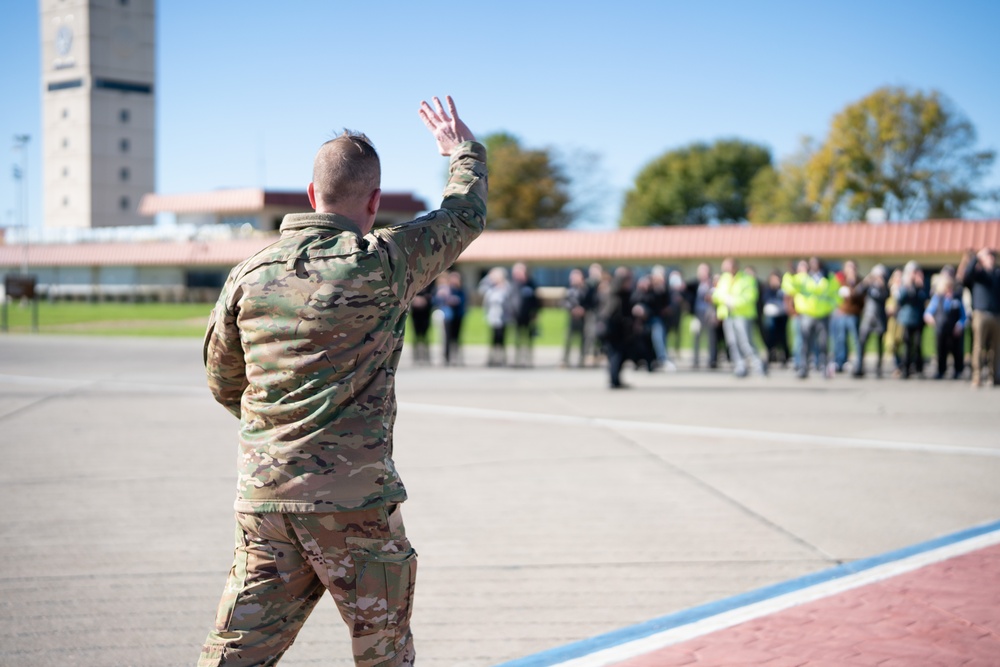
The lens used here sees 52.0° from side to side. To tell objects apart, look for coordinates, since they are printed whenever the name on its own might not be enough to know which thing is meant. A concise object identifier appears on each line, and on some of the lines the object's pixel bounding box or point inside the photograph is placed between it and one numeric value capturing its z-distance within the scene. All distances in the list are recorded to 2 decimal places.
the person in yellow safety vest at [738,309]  17.22
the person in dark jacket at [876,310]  18.48
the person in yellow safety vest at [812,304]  17.42
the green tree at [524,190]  82.00
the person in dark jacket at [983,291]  15.55
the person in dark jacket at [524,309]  19.67
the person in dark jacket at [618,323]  14.94
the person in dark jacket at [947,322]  17.59
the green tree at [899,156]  57.38
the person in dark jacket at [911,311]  17.86
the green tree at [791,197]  63.97
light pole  68.19
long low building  45.31
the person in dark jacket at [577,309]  19.42
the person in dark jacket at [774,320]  20.09
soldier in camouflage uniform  2.73
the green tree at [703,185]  84.56
